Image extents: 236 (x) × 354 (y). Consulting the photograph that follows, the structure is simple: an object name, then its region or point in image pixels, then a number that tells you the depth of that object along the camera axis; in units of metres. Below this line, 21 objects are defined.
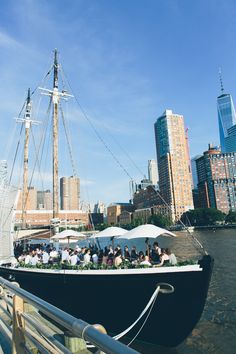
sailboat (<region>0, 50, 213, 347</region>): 10.62
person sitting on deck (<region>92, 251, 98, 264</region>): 14.90
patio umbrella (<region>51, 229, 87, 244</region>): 20.30
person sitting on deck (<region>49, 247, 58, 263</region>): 16.77
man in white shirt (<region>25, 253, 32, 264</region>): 16.81
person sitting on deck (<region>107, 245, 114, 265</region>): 13.69
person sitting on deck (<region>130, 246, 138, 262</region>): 14.80
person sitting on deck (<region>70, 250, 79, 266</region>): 14.20
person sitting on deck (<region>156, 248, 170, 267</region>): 11.75
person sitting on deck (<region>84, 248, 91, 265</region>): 14.28
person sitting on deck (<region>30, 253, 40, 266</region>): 16.64
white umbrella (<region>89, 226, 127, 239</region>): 16.29
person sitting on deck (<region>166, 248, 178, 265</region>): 11.48
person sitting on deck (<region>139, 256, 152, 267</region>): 11.20
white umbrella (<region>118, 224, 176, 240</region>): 13.20
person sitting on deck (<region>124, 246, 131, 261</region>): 15.47
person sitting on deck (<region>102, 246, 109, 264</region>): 14.14
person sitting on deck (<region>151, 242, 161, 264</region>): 13.54
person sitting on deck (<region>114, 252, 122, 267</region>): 12.51
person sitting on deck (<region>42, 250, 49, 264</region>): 17.02
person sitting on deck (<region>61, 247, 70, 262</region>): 15.72
